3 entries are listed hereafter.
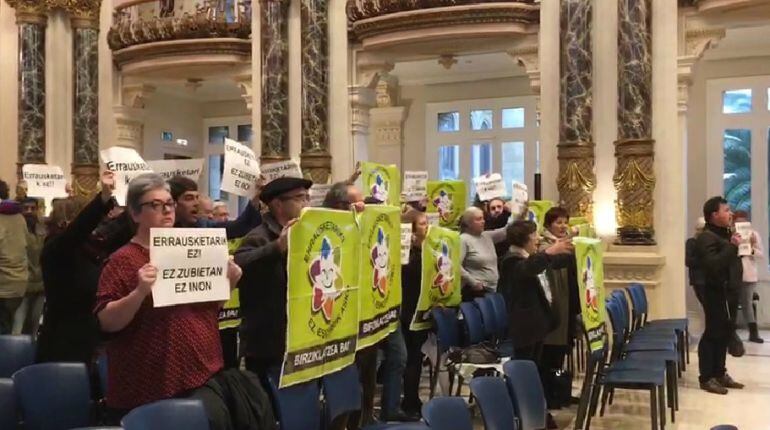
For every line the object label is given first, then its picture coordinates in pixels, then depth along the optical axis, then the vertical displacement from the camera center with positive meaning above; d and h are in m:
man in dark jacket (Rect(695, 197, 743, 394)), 7.67 -0.77
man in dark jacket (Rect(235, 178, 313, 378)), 3.99 -0.44
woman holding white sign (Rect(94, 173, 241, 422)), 3.14 -0.48
